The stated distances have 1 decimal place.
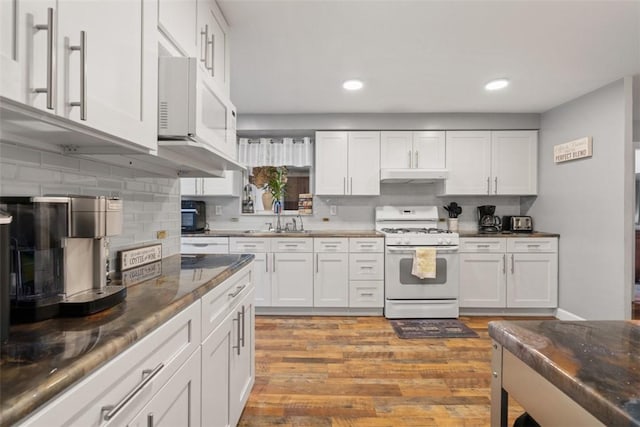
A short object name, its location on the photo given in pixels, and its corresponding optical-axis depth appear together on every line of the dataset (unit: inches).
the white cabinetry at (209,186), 151.0
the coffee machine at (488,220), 154.2
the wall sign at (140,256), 55.9
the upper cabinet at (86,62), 25.7
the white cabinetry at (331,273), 138.8
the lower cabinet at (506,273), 138.5
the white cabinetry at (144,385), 21.9
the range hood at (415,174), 144.9
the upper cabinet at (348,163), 151.3
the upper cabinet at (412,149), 150.7
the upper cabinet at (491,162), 150.1
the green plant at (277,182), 152.6
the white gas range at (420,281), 134.5
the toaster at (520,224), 151.0
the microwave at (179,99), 48.4
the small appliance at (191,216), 144.7
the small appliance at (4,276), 25.2
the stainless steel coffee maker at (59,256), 31.6
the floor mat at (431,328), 116.7
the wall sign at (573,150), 119.8
